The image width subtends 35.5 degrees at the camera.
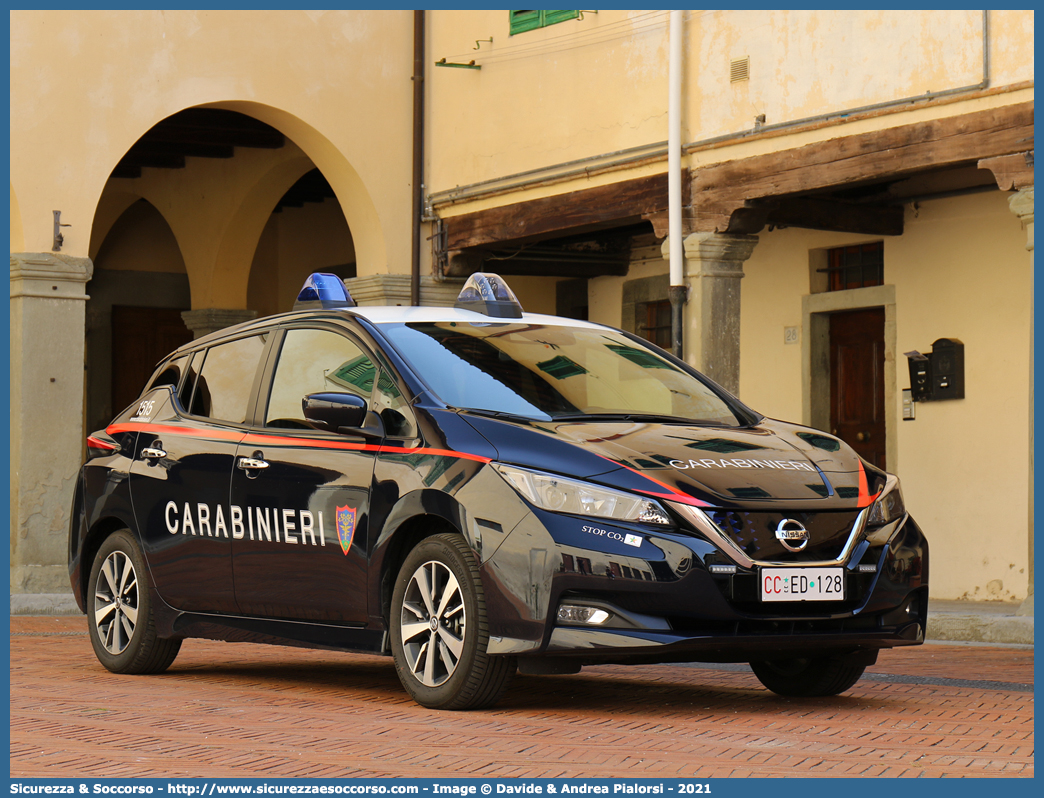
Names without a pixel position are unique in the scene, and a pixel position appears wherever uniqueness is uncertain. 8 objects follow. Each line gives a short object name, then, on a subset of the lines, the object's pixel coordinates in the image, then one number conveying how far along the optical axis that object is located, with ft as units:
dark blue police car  19.40
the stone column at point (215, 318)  64.18
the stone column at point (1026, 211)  37.01
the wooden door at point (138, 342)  70.49
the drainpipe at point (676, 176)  46.70
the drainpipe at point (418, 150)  55.93
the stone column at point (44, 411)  47.55
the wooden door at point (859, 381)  52.54
